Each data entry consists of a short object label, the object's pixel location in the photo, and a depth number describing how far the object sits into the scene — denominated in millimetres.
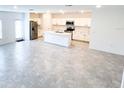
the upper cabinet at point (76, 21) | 7042
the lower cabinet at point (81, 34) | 7217
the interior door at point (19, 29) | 6755
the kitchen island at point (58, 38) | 5960
